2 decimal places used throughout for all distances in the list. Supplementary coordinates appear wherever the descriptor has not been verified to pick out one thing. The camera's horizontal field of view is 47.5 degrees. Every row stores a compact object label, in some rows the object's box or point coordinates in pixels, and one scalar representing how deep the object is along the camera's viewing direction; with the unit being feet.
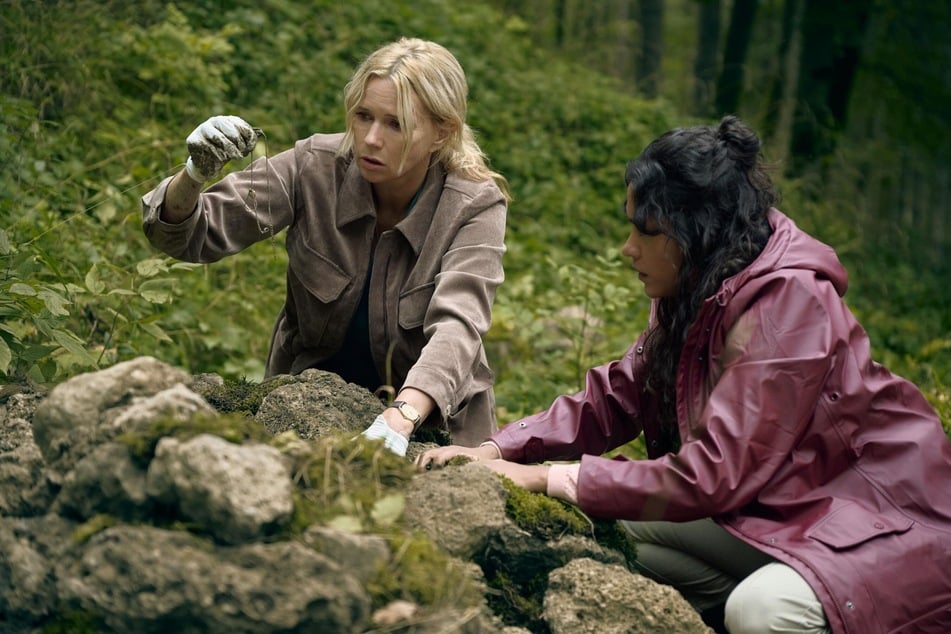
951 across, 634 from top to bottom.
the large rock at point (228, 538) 6.26
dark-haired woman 8.18
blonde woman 10.67
